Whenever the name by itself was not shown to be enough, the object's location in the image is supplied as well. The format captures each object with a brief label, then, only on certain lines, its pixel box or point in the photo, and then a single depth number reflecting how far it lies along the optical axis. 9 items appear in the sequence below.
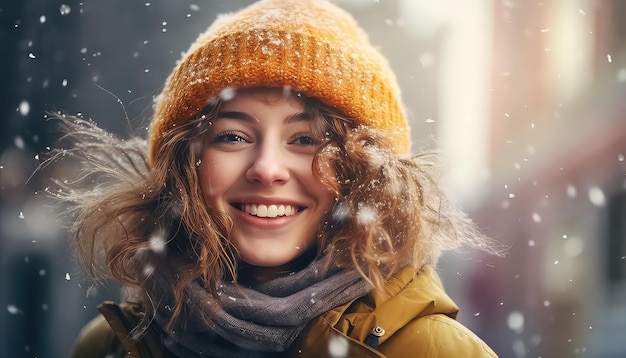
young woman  1.39
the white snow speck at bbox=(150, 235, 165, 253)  1.63
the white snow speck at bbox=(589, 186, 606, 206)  4.60
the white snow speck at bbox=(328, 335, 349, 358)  1.31
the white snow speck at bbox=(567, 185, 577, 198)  4.55
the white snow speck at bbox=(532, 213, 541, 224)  4.39
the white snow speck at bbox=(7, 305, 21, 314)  3.48
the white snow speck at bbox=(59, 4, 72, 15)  3.19
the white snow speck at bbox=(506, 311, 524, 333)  4.78
